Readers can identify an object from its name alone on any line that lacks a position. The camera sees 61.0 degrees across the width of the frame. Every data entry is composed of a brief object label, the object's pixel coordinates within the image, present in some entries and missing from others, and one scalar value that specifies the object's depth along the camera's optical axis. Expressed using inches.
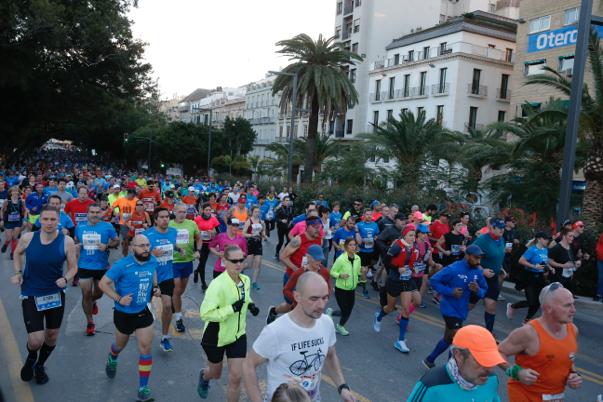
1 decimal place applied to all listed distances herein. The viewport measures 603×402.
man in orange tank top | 147.0
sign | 1183.6
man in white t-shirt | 130.5
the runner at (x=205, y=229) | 374.0
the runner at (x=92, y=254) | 267.0
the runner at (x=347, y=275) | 280.7
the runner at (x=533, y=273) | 327.0
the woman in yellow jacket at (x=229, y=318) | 178.9
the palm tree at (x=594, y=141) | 534.9
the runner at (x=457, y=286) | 240.8
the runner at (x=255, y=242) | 400.7
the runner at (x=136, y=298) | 198.5
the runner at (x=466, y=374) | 111.0
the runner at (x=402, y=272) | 286.0
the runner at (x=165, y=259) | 252.1
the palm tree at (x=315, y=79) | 1100.5
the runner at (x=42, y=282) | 206.7
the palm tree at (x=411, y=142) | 925.8
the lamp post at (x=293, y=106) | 967.4
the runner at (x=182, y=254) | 284.8
